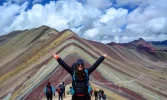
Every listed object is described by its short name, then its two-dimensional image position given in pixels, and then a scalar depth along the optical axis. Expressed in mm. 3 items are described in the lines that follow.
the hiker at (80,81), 3410
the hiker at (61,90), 9895
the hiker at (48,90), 7620
